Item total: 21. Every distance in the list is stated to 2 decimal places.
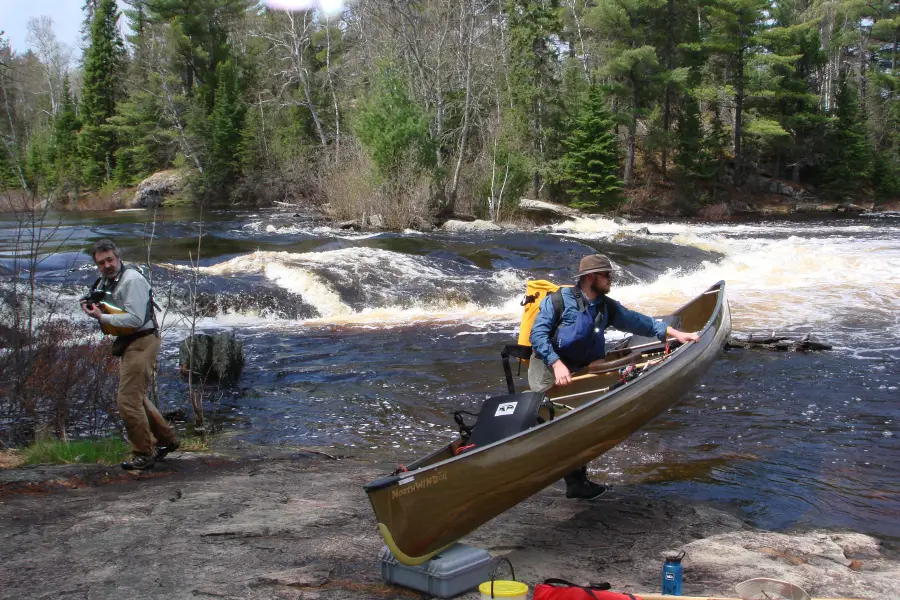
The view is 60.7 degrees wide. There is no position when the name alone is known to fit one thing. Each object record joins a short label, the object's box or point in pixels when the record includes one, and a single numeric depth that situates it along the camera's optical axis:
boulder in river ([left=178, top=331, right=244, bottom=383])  9.52
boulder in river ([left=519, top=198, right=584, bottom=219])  30.81
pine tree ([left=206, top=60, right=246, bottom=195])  41.62
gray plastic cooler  3.71
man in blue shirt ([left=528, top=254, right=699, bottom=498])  5.19
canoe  3.79
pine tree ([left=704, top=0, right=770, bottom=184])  37.50
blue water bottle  3.62
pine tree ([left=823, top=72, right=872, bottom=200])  39.62
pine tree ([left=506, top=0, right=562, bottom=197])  34.75
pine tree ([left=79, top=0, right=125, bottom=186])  48.22
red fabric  3.23
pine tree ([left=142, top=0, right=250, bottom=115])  45.50
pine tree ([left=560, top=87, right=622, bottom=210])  34.00
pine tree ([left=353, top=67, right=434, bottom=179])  24.64
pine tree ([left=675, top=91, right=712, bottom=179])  39.38
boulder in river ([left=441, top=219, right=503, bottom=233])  24.17
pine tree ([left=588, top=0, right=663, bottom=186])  36.53
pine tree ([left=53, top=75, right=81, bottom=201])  44.79
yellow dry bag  5.59
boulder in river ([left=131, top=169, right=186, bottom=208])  41.62
